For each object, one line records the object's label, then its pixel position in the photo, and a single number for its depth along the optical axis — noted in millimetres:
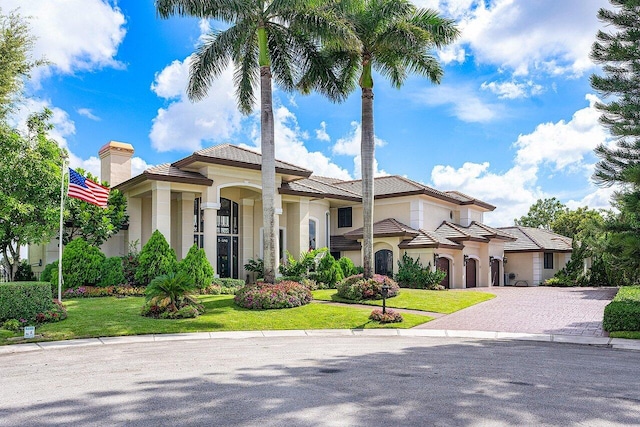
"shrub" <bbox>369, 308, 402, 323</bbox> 16531
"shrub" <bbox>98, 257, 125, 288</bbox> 21536
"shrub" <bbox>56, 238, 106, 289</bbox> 20875
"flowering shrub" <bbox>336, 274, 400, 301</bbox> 20953
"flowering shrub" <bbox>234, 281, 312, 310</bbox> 18172
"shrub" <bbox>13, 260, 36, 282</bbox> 25516
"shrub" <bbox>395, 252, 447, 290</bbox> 26969
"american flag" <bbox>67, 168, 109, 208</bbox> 17969
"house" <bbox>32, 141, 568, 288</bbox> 23906
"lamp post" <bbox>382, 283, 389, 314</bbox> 16734
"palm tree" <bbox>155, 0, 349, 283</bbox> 18461
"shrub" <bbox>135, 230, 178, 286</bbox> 21766
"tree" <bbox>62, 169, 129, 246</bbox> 22594
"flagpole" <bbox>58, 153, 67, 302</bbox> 16853
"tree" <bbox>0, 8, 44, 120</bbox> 19656
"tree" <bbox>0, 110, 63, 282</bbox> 18875
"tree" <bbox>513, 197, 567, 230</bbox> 69138
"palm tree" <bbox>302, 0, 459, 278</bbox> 20609
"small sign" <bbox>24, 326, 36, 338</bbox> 13039
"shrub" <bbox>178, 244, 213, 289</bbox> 21906
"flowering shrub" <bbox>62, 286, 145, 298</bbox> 20203
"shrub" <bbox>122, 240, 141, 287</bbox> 22297
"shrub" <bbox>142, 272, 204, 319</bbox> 16344
